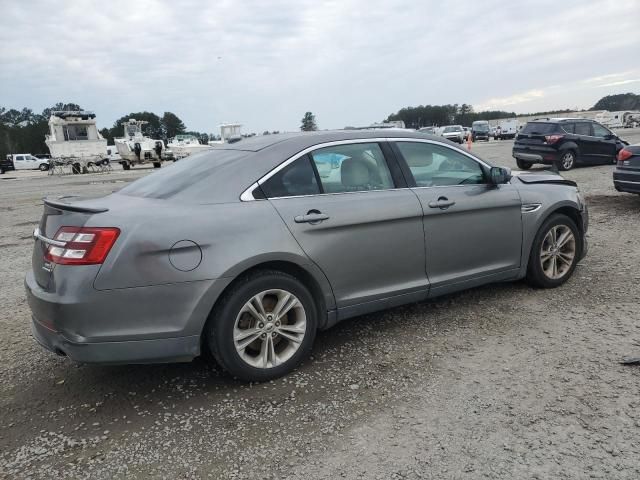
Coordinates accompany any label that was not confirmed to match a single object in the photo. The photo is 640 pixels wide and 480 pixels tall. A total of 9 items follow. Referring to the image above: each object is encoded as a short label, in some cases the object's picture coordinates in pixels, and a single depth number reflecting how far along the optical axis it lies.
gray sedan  2.77
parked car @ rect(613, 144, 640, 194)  8.17
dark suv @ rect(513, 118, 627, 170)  15.30
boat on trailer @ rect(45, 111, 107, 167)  30.75
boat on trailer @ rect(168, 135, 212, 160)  36.44
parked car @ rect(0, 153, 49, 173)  47.12
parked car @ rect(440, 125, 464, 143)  40.12
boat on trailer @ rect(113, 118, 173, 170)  33.62
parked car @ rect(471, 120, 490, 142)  50.56
